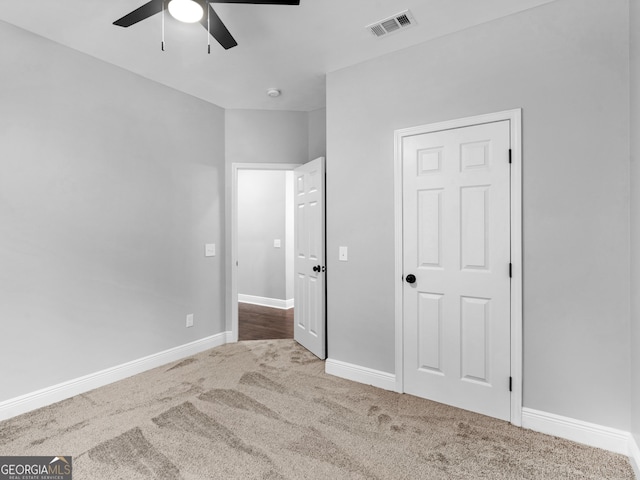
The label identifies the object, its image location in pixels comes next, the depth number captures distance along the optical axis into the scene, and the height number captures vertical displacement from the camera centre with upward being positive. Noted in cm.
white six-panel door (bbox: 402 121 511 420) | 233 -22
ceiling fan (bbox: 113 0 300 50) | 188 +124
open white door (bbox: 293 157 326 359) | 350 -24
